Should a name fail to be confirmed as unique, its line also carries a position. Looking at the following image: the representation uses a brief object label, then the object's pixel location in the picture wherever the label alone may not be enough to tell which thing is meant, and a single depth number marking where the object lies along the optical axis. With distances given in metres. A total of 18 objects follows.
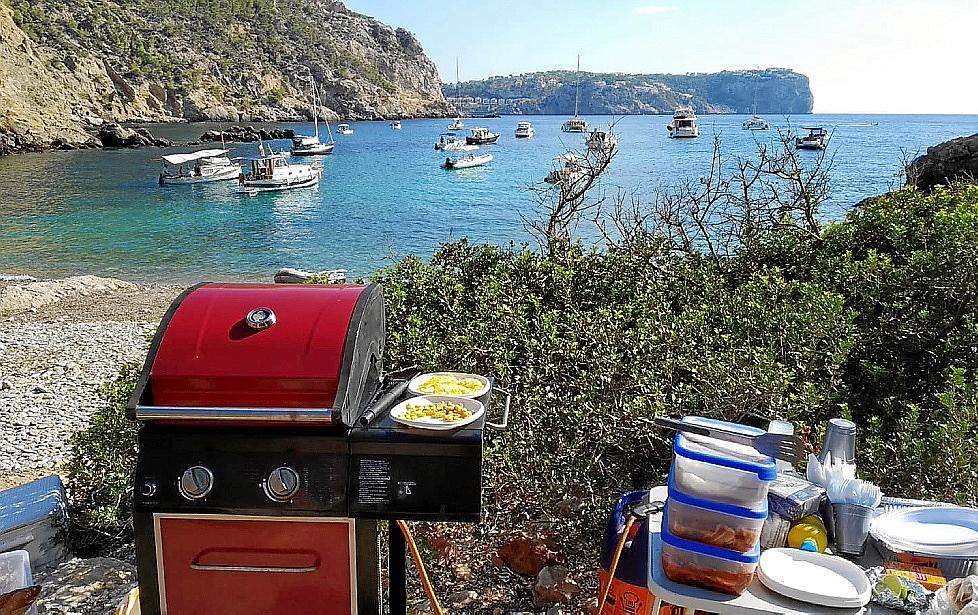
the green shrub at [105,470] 3.83
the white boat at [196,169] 37.19
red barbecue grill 2.28
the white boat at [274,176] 34.66
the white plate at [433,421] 2.29
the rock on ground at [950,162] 10.82
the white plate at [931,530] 2.10
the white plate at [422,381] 2.67
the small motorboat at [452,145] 65.22
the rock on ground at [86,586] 3.43
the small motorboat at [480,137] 72.38
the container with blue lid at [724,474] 1.79
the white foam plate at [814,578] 1.81
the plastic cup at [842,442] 2.37
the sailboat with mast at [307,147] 62.12
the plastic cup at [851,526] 2.16
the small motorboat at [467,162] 50.06
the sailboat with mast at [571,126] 86.18
